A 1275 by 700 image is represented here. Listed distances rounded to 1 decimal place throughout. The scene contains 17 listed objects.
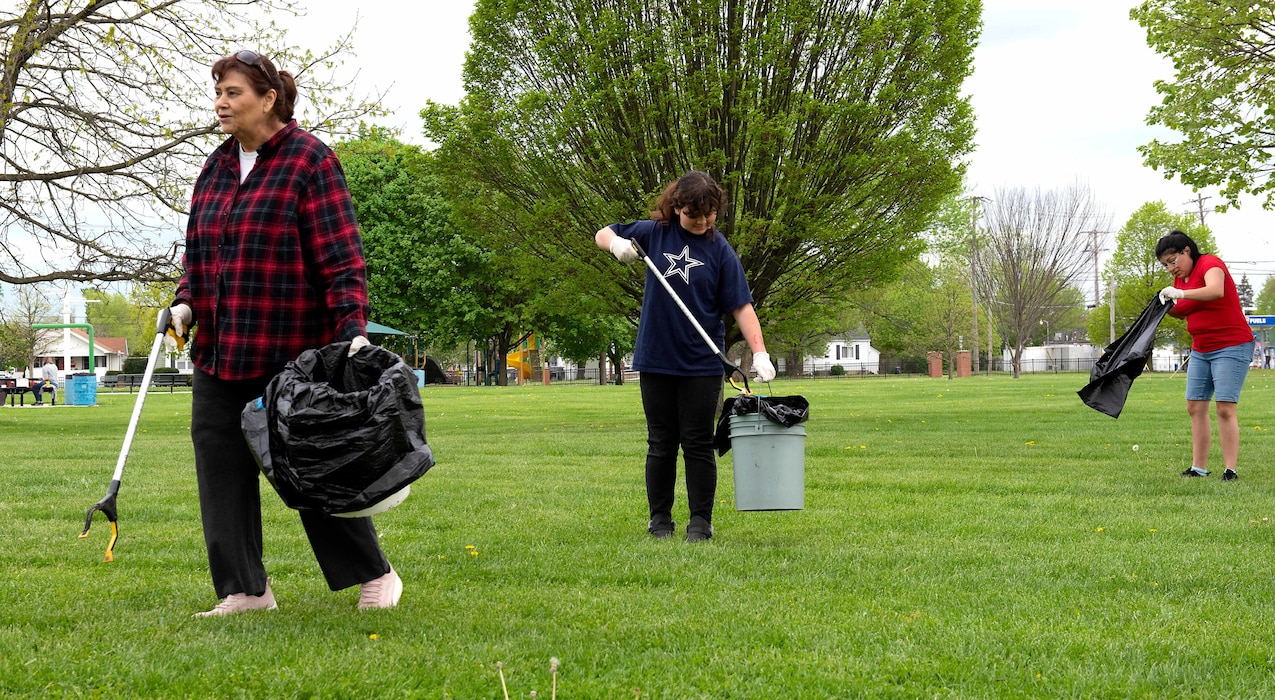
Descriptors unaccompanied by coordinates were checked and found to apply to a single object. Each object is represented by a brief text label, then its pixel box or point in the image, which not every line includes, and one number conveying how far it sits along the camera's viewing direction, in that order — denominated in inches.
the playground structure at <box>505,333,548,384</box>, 2311.8
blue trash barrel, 1082.1
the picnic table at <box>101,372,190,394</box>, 1622.8
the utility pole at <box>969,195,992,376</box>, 1829.5
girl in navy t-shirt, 215.5
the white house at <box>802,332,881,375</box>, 3243.1
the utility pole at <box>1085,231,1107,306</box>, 1744.6
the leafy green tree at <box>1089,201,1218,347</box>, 1993.1
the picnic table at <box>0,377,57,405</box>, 1023.6
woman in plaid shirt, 143.8
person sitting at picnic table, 1083.5
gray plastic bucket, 208.1
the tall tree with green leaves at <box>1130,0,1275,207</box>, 703.1
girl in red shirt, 308.3
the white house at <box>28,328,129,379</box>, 3550.4
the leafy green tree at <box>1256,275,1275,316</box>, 3937.0
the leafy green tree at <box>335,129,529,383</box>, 1723.7
